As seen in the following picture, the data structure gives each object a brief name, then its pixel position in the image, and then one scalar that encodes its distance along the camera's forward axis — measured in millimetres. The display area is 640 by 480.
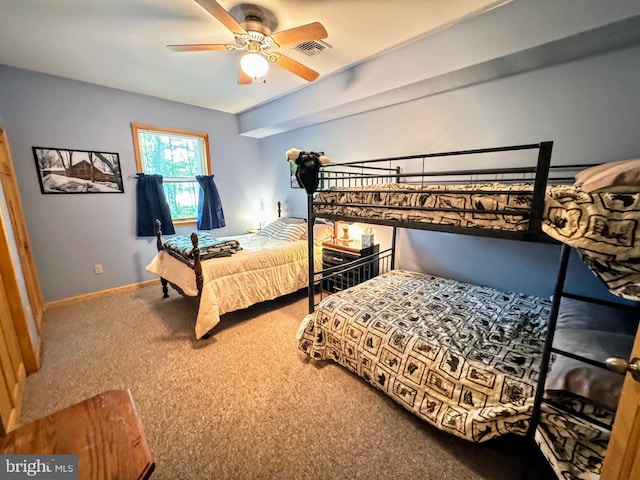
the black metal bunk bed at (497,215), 1015
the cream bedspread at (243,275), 2375
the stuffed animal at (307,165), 1943
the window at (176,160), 3527
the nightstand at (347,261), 2979
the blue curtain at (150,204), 3461
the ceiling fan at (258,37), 1635
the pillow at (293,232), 3395
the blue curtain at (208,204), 4004
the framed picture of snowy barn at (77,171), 2875
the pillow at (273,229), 3643
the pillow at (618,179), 858
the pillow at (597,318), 1332
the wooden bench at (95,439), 787
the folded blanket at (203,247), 2529
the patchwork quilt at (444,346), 1277
